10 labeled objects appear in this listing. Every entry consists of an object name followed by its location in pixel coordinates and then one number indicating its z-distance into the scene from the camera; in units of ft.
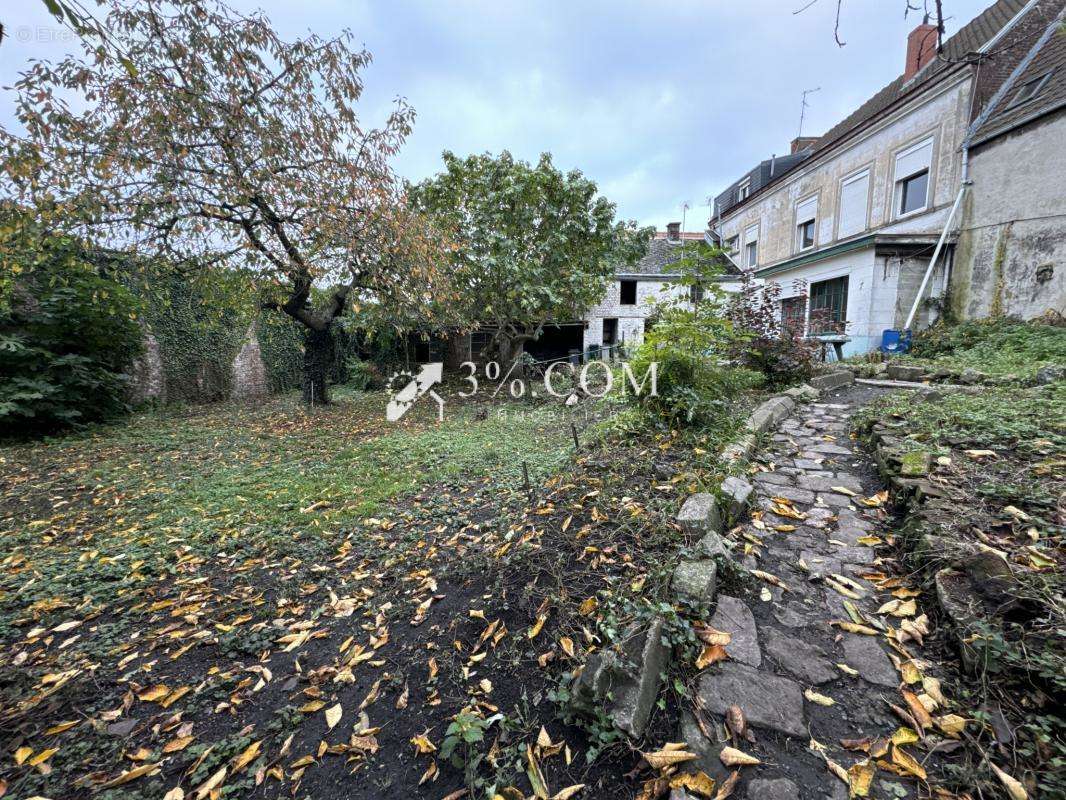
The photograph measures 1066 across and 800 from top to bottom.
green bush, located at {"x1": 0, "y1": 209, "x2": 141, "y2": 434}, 16.65
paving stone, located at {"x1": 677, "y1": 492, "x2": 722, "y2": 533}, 6.80
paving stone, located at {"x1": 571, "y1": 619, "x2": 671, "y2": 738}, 4.33
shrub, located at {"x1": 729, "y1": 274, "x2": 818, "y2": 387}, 17.92
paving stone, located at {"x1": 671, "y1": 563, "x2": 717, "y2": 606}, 5.62
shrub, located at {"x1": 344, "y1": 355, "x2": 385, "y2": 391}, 37.22
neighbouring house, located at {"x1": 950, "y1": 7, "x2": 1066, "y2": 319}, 22.40
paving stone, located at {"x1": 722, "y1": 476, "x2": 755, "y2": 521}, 7.65
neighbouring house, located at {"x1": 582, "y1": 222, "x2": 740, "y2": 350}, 53.93
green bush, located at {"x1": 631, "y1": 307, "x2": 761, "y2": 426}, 11.43
